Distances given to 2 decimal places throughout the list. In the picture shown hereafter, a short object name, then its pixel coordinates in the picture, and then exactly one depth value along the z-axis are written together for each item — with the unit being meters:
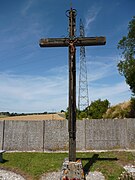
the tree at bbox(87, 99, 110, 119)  30.00
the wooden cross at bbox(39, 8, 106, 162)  6.31
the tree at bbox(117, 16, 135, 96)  18.83
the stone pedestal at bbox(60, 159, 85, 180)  5.88
